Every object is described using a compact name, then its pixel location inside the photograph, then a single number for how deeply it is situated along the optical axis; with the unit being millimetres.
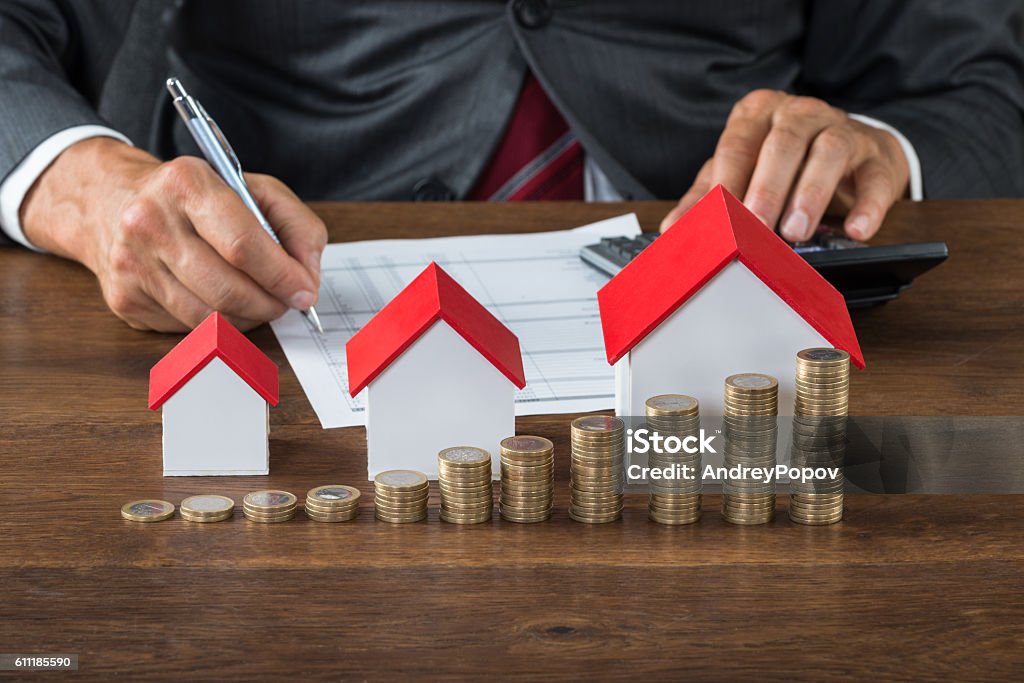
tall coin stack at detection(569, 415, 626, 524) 1330
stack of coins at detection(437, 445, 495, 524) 1335
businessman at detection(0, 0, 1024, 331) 2250
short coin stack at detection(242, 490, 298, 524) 1337
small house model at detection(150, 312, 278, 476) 1374
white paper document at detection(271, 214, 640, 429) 1495
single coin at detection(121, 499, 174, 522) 1337
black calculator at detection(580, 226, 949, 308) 1597
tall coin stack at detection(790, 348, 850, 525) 1326
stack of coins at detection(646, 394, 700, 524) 1326
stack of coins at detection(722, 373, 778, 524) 1328
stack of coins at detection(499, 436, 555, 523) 1333
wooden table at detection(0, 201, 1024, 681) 1237
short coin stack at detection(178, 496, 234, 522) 1336
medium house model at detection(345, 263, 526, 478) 1358
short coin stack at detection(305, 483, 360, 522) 1337
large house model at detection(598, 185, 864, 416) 1343
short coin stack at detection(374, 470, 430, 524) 1336
